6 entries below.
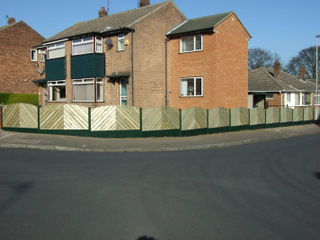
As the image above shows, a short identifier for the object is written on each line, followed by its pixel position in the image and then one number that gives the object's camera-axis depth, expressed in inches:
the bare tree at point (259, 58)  2642.7
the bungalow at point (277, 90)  1365.7
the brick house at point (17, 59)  1390.3
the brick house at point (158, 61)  859.4
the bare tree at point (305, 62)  2506.2
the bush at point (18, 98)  1291.8
